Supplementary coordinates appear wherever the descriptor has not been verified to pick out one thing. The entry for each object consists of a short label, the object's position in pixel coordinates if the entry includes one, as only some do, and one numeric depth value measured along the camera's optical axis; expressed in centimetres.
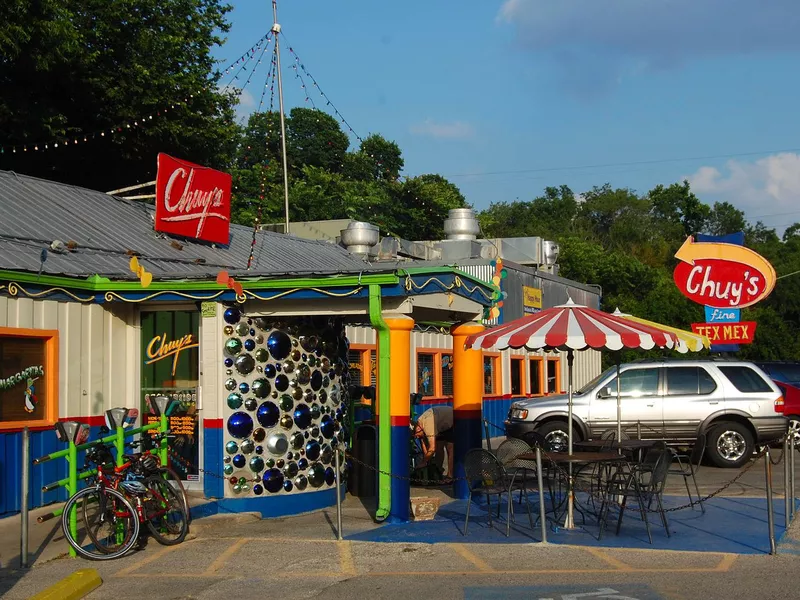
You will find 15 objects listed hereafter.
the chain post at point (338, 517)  1041
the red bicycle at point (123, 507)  954
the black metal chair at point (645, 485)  1048
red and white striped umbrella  1083
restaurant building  1134
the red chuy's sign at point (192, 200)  1544
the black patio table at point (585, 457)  1060
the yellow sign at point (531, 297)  2564
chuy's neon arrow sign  2544
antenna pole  1769
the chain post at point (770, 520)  948
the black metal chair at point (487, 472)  1077
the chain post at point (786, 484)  1062
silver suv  1738
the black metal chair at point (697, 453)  1303
